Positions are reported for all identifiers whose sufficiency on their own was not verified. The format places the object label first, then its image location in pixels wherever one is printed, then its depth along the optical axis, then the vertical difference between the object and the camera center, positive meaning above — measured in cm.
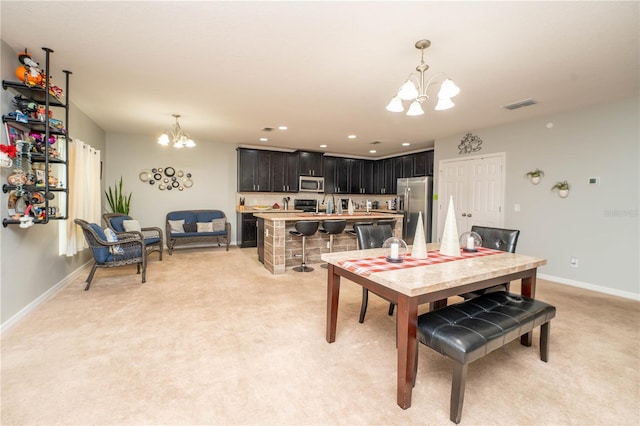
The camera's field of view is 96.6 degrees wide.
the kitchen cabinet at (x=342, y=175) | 796 +90
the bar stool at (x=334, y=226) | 459 -31
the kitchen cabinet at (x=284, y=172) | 710 +88
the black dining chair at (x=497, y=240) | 275 -31
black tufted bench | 153 -70
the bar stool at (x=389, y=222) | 501 -25
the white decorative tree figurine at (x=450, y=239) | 241 -25
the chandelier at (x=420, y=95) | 210 +86
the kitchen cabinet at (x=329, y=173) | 778 +93
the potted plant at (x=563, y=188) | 407 +32
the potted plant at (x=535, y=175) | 434 +54
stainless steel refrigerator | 637 +16
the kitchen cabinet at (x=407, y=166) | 728 +110
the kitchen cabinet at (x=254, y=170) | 677 +86
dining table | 161 -44
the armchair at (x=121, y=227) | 483 -40
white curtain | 349 +12
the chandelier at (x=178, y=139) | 436 +103
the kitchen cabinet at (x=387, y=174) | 777 +95
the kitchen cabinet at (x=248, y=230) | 656 -56
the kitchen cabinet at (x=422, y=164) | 672 +109
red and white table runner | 192 -40
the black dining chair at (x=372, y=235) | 291 -29
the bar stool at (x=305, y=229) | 435 -35
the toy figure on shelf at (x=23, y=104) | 257 +89
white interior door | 489 +36
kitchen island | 443 -58
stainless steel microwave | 748 +61
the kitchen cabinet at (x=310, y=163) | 743 +116
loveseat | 592 -47
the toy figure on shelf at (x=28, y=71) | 245 +115
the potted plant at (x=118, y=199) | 557 +9
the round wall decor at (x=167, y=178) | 610 +59
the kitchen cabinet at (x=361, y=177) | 820 +90
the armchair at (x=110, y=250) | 352 -60
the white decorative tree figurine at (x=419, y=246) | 225 -30
